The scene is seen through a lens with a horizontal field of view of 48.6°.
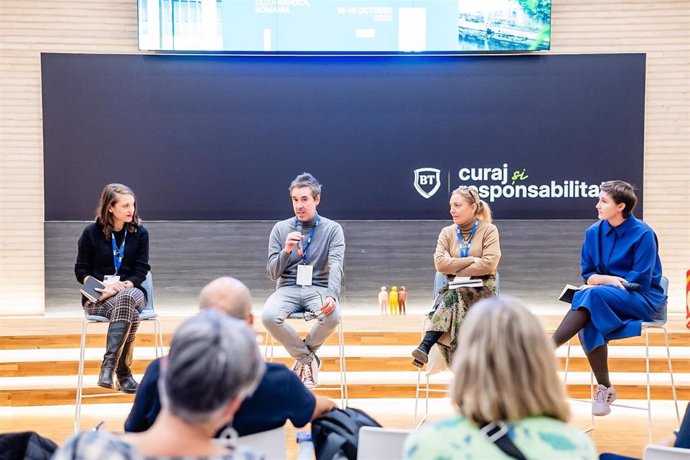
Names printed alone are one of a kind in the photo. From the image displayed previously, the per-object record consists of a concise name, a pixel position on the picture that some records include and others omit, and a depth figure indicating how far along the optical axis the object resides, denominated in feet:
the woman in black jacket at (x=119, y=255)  15.99
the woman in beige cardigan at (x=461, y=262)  15.44
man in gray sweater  15.79
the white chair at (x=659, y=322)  14.78
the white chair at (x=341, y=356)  16.05
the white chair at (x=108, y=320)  14.94
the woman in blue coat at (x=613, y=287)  14.66
